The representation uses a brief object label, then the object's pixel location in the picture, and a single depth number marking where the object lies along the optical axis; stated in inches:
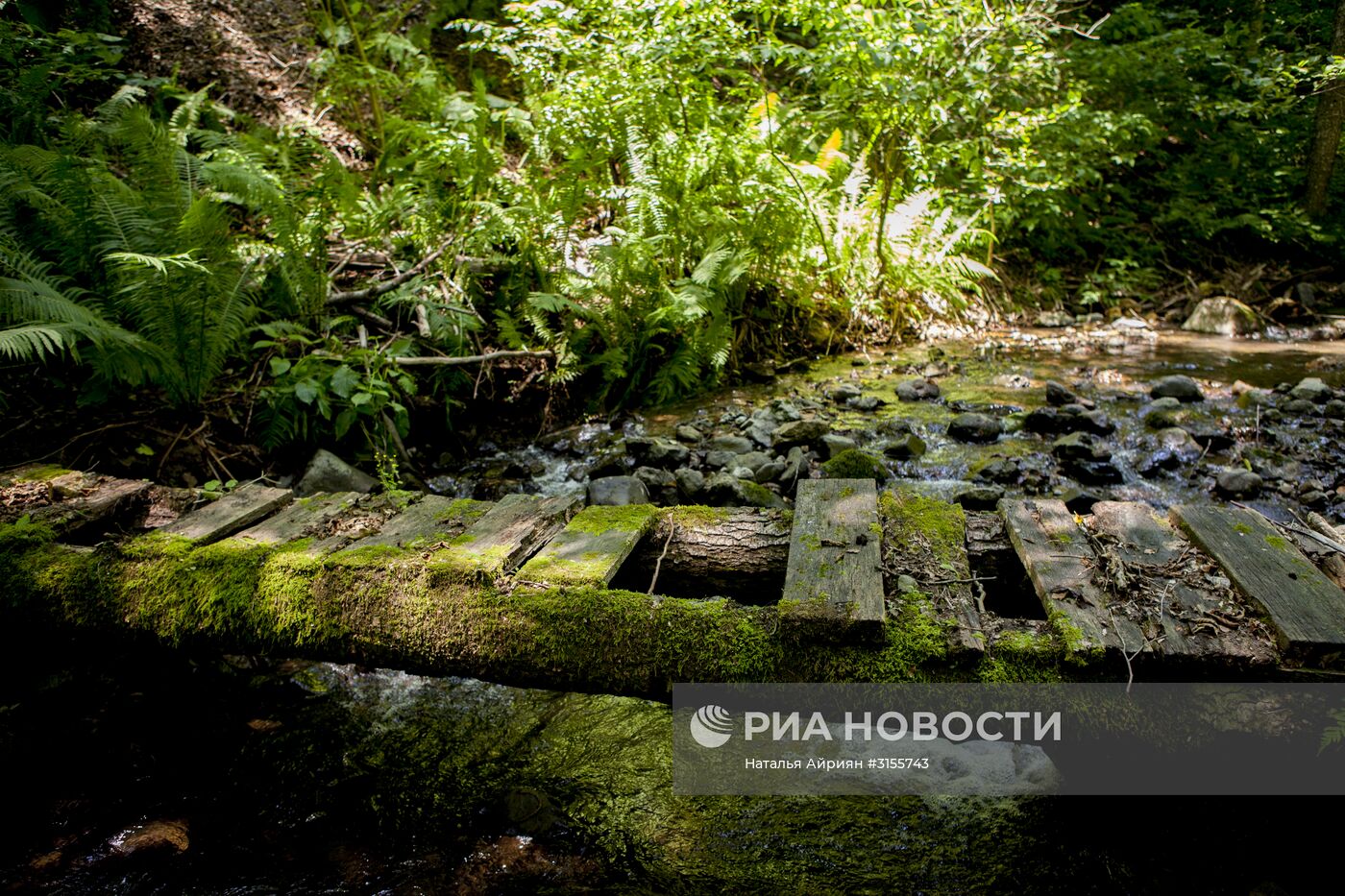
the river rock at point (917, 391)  221.8
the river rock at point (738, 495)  138.8
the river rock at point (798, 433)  178.9
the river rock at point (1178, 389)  209.8
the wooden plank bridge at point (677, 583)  67.4
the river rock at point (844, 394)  218.4
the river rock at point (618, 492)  144.8
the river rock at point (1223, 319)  313.7
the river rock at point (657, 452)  171.2
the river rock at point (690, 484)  145.9
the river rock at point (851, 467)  155.4
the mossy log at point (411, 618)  69.7
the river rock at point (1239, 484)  149.6
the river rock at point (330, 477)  147.9
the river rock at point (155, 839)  76.4
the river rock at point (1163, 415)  189.0
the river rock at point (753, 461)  166.6
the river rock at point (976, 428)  185.8
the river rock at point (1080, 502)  136.6
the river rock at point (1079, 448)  166.7
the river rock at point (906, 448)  175.6
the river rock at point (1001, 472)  160.2
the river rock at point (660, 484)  150.8
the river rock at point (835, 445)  171.8
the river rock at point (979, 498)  134.6
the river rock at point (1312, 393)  203.5
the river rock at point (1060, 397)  208.4
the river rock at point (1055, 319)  333.1
